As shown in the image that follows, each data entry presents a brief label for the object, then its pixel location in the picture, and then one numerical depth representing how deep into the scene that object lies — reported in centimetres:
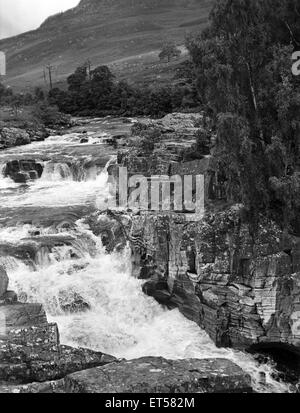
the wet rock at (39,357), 1777
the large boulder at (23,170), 4647
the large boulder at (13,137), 6612
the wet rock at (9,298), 2318
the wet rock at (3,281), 2394
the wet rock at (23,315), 2070
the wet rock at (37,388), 1579
